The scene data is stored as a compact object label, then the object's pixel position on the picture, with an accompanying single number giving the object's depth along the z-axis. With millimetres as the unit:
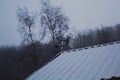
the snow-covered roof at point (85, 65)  6745
